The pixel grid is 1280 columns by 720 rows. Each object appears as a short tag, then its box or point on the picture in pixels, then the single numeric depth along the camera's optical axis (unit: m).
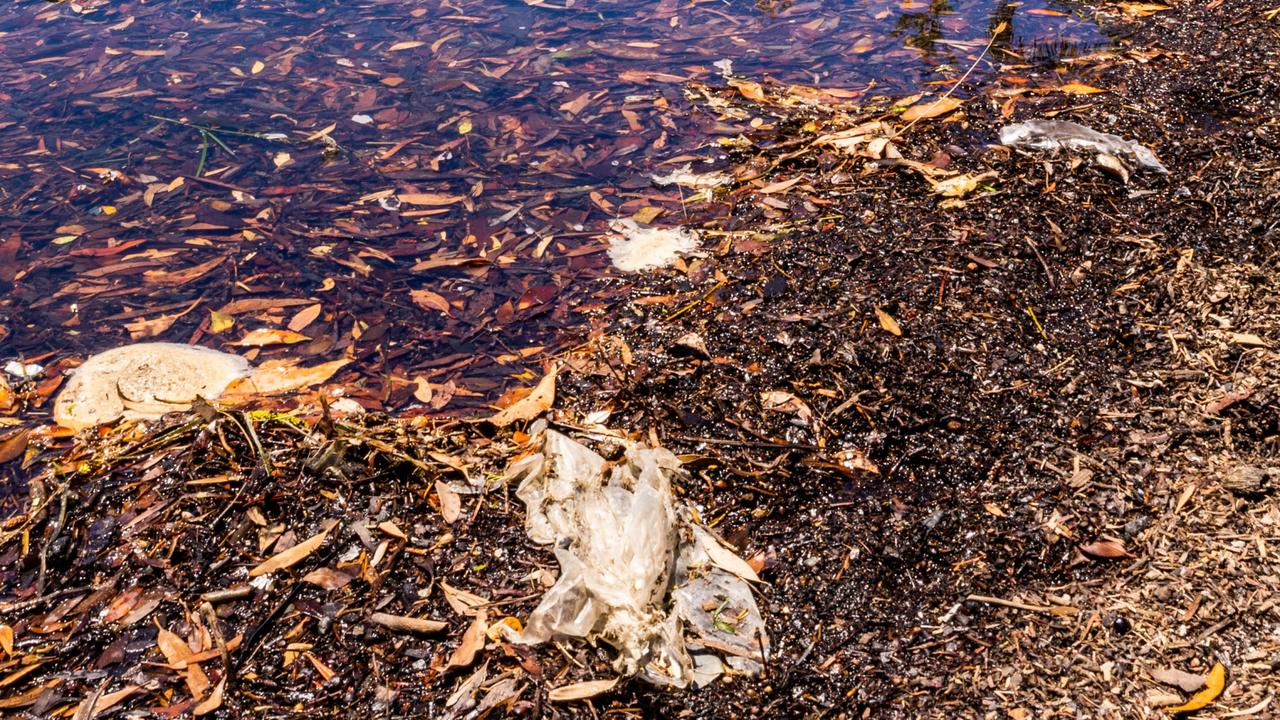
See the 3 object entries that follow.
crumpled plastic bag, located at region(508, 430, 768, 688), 2.27
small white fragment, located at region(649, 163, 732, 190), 4.66
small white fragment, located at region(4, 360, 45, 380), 3.70
